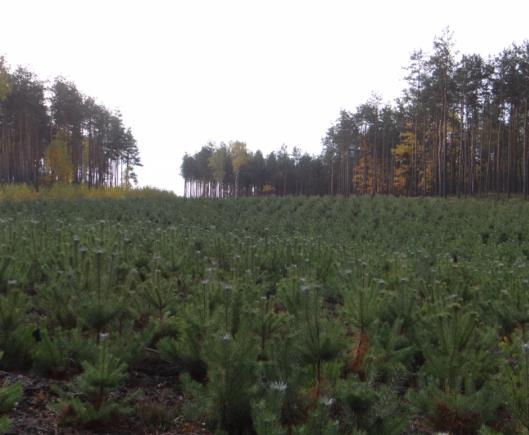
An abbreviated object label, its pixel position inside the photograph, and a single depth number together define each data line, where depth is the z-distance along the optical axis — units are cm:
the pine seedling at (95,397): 325
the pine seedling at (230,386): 327
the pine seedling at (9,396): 295
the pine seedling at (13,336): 406
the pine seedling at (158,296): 525
